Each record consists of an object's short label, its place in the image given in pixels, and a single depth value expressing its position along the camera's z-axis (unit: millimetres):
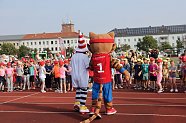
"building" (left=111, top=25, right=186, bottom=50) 125562
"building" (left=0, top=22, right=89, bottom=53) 126000
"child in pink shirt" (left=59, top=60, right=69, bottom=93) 15155
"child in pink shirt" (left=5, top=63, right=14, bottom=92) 16578
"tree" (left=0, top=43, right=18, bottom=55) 97312
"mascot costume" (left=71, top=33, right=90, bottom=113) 8914
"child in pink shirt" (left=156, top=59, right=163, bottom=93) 13695
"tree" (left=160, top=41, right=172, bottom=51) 91500
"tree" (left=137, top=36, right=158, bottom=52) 93688
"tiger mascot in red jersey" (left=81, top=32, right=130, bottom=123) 8312
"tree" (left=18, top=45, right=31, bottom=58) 98062
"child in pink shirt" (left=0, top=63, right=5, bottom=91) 16719
